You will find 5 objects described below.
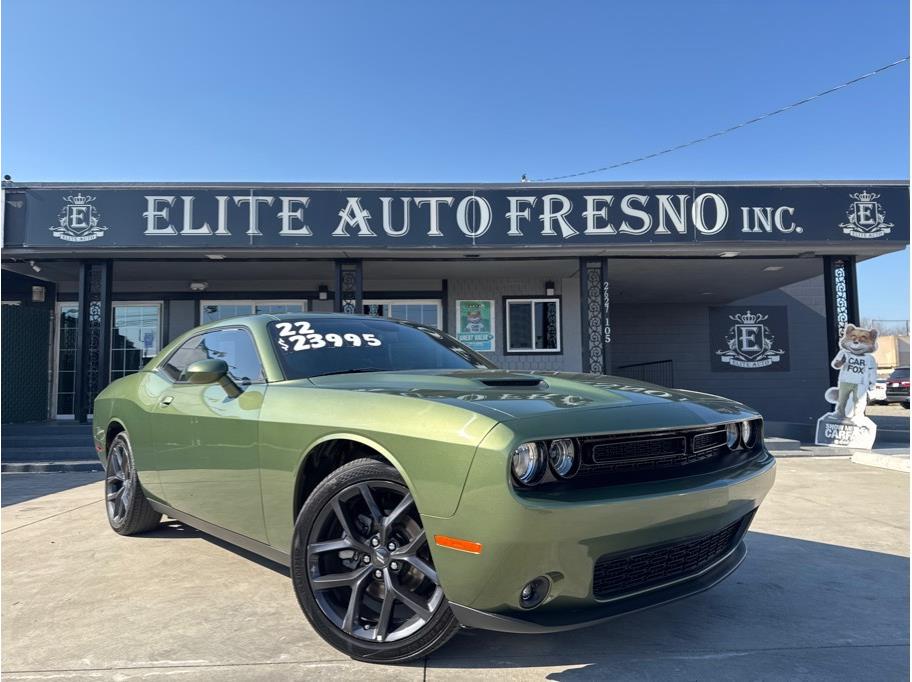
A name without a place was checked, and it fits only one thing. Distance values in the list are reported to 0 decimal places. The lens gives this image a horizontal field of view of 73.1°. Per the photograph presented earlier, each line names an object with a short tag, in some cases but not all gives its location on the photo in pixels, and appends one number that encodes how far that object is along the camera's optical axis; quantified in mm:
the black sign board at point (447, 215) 9758
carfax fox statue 9391
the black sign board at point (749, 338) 17719
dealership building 9805
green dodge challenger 2035
